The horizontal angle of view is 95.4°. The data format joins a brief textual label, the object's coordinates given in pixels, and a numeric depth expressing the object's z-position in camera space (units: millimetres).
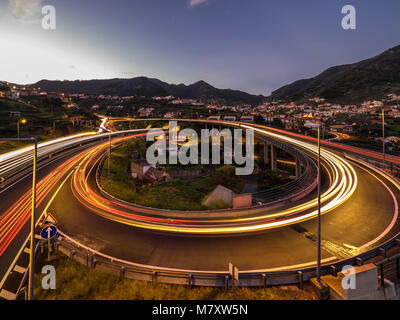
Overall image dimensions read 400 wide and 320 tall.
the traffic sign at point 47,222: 11938
